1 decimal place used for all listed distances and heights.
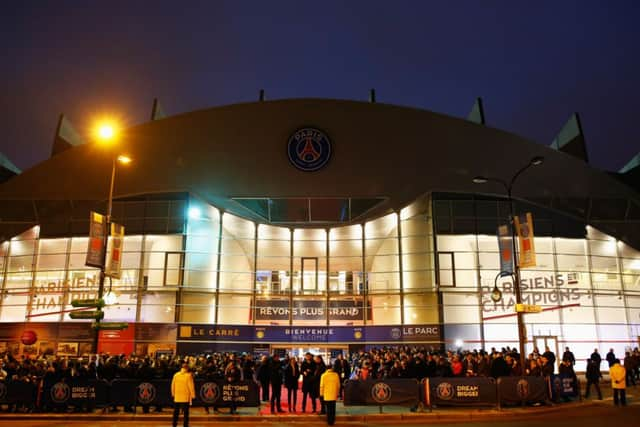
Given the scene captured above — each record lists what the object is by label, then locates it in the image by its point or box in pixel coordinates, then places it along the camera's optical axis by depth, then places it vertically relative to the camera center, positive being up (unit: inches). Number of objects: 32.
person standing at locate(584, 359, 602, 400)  792.3 -43.6
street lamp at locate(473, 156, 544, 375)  728.3 +85.4
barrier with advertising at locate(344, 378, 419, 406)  655.8 -61.0
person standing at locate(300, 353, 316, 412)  683.4 -43.2
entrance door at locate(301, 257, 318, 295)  1314.0 +170.3
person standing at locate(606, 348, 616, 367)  878.4 -19.8
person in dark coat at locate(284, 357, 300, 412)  704.4 -46.1
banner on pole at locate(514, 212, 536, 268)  815.1 +157.9
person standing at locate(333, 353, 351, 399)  768.1 -38.6
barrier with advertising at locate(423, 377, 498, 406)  666.2 -59.7
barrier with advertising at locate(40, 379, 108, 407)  673.0 -66.3
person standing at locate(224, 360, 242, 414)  669.3 -44.0
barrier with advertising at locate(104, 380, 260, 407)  667.4 -64.7
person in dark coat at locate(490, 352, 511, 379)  738.8 -32.9
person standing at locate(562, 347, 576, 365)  813.4 -18.8
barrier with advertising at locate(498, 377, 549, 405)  674.2 -57.7
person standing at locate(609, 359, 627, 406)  689.6 -46.4
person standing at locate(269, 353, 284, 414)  675.4 -52.6
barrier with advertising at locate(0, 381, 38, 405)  677.3 -66.0
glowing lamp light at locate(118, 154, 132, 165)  735.7 +251.6
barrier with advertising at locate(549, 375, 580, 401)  721.9 -58.5
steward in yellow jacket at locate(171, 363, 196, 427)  543.8 -51.4
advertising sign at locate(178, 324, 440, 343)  1177.4 +20.3
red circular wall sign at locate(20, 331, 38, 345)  1207.6 +4.1
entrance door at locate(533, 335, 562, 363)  1207.4 +5.8
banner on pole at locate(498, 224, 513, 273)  900.0 +158.3
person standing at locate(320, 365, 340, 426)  590.2 -54.3
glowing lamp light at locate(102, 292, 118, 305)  759.7 +60.7
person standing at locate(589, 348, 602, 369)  858.1 -21.0
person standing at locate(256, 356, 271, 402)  739.2 -46.5
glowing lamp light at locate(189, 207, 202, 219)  1248.8 +299.8
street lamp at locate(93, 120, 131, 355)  684.1 +143.2
